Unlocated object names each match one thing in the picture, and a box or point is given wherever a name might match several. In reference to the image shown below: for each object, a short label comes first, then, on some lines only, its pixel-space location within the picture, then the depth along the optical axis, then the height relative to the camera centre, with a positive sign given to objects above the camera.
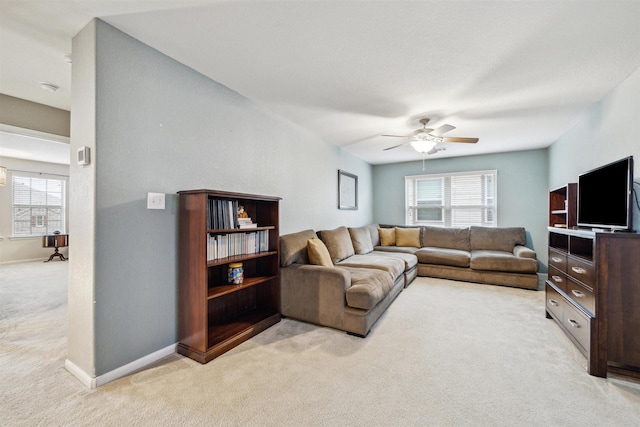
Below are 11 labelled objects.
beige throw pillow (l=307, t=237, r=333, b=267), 3.05 -0.48
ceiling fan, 3.31 +0.95
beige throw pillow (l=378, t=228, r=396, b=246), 5.58 -0.50
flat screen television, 1.96 +0.16
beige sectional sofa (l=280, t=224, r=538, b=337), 2.57 -0.70
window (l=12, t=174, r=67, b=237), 6.04 +0.19
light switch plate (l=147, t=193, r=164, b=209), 1.98 +0.10
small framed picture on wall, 4.83 +0.46
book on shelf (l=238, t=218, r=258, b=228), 2.59 -0.10
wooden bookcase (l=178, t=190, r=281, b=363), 2.04 -0.63
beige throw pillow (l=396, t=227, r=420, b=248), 5.39 -0.48
